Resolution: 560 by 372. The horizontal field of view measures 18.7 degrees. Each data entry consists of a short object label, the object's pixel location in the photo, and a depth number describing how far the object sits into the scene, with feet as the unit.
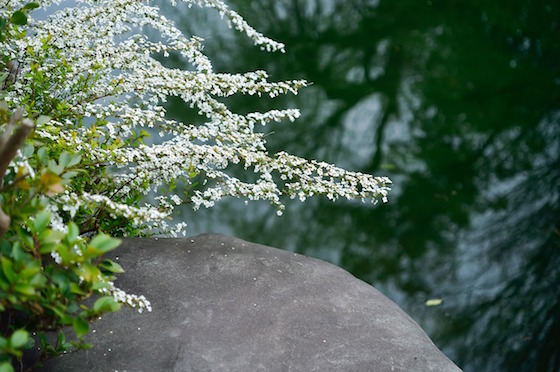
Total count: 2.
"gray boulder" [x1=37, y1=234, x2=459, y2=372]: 10.07
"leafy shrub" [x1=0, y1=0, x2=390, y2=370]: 9.69
